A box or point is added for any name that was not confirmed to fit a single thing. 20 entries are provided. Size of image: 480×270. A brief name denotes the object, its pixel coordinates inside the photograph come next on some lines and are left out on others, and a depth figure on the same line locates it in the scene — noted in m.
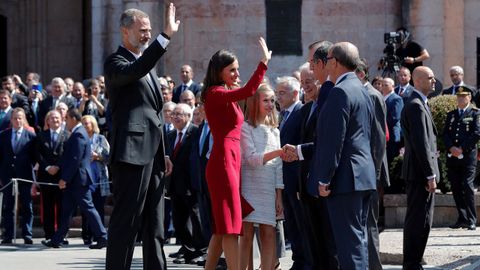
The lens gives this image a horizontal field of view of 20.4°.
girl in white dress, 12.80
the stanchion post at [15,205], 19.72
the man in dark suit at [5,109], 21.69
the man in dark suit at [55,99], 22.73
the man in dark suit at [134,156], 11.23
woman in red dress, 12.12
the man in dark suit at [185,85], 22.56
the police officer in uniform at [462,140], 19.23
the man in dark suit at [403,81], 21.45
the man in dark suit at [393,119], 20.11
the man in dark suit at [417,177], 13.43
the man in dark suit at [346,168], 10.82
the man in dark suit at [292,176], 13.24
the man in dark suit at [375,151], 12.02
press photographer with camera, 22.88
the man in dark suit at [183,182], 16.75
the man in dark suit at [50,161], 19.92
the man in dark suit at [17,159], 20.14
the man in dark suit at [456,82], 21.77
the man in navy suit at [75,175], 19.08
